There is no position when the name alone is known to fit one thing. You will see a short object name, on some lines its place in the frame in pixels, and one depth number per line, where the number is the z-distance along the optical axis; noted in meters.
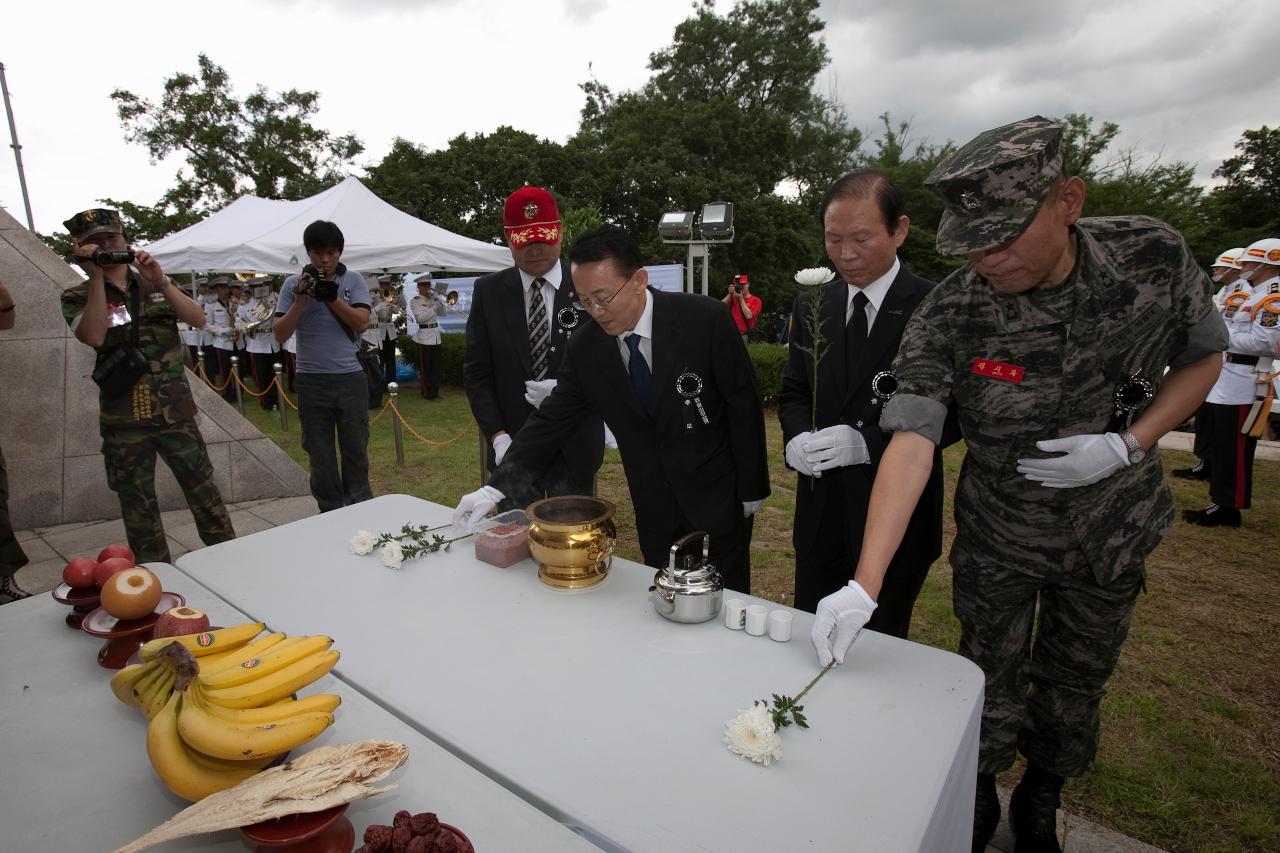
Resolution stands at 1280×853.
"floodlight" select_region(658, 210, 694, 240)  7.91
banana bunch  1.03
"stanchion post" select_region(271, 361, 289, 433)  8.00
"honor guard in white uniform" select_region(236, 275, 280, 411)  11.29
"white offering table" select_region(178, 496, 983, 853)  1.01
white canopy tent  8.80
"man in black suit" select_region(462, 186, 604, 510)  3.22
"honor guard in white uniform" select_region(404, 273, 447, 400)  11.15
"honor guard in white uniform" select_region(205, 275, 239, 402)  11.99
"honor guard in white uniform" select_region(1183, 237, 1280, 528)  4.93
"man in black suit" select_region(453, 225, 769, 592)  2.25
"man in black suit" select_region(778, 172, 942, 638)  2.12
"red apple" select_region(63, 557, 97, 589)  1.66
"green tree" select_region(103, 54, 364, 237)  24.70
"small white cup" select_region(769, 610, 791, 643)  1.48
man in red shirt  11.15
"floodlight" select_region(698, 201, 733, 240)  7.65
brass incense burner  1.72
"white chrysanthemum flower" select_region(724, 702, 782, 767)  1.10
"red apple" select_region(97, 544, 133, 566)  1.78
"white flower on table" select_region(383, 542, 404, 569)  1.93
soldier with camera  3.28
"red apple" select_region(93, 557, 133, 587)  1.68
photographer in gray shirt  4.18
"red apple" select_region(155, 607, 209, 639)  1.45
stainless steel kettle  1.53
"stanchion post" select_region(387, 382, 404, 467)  6.76
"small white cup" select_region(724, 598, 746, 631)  1.54
